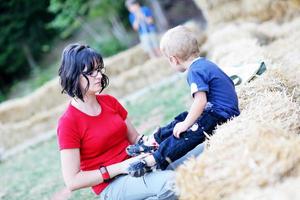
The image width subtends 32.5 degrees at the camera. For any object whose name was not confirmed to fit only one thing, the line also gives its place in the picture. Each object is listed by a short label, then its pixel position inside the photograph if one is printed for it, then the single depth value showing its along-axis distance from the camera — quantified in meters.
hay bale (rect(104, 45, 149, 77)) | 16.19
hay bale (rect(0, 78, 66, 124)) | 15.39
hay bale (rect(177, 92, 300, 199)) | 2.53
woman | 3.54
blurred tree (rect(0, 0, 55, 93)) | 21.36
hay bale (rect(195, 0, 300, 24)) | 11.47
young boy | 3.60
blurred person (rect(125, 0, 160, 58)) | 15.25
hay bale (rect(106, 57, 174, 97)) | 14.39
